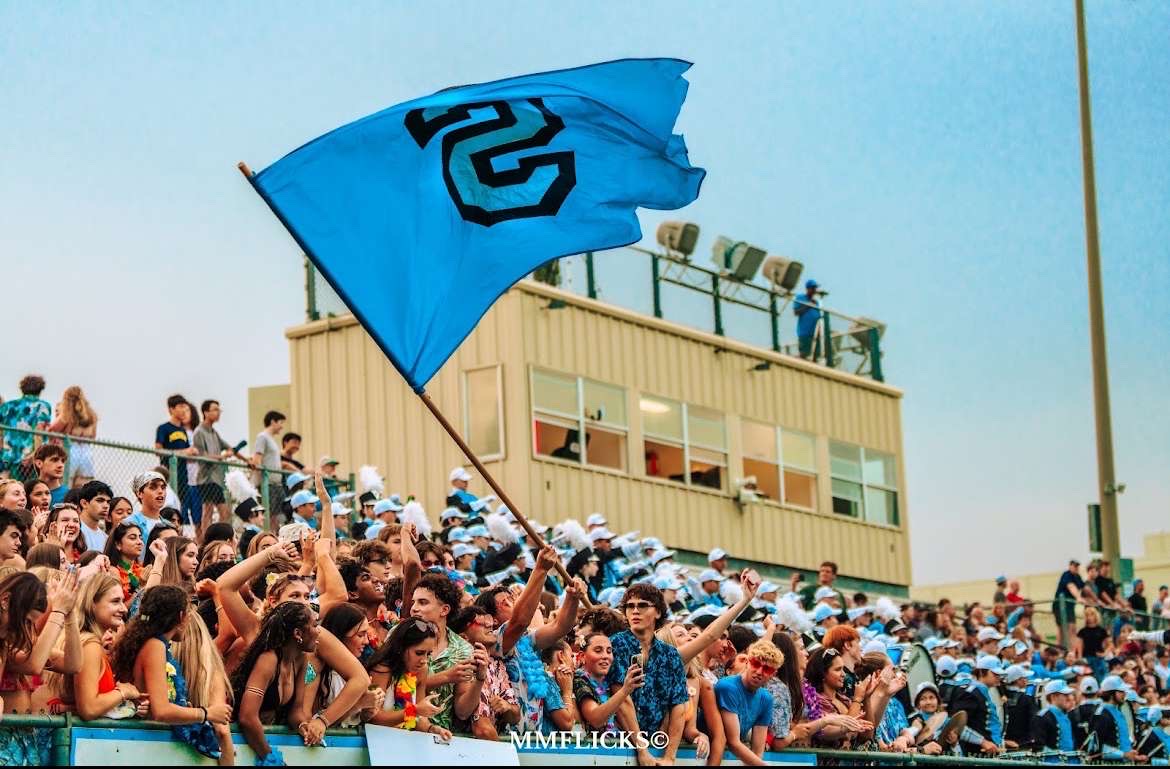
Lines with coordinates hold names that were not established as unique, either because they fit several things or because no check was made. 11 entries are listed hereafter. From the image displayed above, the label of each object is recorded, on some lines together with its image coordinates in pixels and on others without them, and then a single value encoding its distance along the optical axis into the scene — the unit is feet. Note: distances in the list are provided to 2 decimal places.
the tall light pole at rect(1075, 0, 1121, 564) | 103.19
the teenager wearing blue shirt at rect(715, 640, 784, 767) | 44.39
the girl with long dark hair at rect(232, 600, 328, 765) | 33.83
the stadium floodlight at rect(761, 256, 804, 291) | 117.29
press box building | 100.22
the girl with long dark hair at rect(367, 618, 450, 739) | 36.73
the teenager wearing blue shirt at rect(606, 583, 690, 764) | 41.88
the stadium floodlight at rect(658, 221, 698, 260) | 110.11
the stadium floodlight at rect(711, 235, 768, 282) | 114.62
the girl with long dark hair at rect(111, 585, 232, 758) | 32.30
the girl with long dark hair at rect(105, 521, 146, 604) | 43.60
